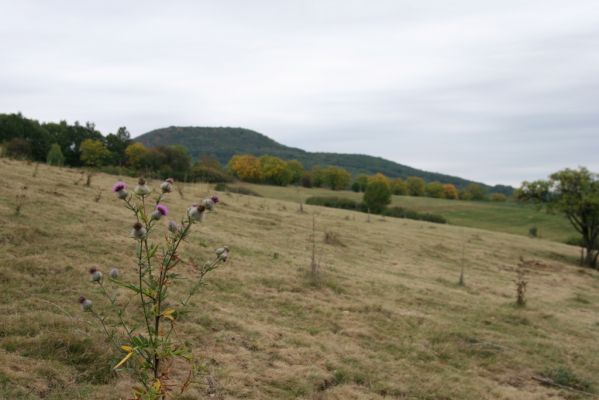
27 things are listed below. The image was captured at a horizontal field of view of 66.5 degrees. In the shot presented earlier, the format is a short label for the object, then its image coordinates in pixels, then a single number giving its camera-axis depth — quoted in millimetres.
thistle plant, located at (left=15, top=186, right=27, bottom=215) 10062
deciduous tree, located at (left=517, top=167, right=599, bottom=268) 31094
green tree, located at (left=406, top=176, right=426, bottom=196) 107688
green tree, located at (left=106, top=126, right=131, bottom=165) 57747
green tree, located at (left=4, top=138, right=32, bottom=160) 33494
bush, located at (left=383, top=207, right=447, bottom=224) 45750
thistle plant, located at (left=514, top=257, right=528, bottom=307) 12696
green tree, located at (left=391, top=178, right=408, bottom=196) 101000
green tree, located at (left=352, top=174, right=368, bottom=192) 92188
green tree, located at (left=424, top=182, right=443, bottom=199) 110750
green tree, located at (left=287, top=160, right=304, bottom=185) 82588
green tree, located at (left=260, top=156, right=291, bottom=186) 79250
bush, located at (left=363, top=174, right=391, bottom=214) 45719
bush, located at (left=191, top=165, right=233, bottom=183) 41562
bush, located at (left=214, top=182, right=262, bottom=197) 33497
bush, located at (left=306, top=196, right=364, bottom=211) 47822
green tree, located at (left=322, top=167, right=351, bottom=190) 89562
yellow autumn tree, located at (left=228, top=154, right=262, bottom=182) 78625
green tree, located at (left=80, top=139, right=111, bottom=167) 51375
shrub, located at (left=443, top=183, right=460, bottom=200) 120056
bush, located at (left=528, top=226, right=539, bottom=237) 46031
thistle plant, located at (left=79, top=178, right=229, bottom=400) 2690
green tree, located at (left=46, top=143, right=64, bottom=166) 42031
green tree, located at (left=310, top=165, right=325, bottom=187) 90188
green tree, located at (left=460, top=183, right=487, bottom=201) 114125
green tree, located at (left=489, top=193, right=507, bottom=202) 108931
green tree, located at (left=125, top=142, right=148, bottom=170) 52531
